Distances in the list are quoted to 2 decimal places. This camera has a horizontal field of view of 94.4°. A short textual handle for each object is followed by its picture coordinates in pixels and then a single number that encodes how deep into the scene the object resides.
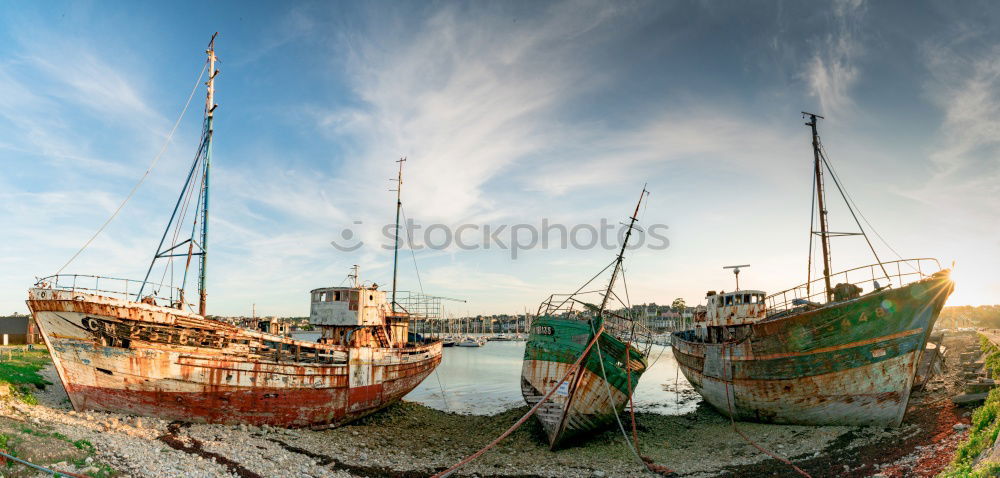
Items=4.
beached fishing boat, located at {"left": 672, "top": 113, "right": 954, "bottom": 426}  18.52
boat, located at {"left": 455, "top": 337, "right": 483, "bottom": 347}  107.25
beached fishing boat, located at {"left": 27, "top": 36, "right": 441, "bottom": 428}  16.78
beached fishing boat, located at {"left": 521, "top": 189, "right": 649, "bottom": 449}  19.27
